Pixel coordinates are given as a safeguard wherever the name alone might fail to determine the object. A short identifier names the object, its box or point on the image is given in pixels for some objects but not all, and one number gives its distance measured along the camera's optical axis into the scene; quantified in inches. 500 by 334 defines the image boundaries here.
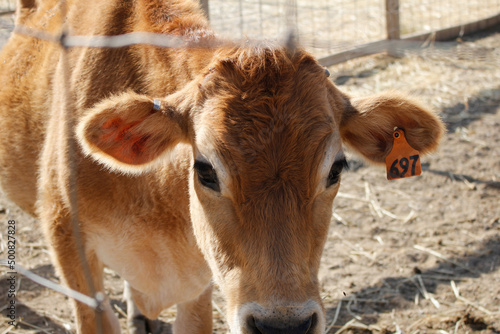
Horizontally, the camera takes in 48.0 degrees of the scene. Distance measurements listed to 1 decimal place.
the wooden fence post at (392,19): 347.6
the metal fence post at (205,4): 193.5
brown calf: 89.9
